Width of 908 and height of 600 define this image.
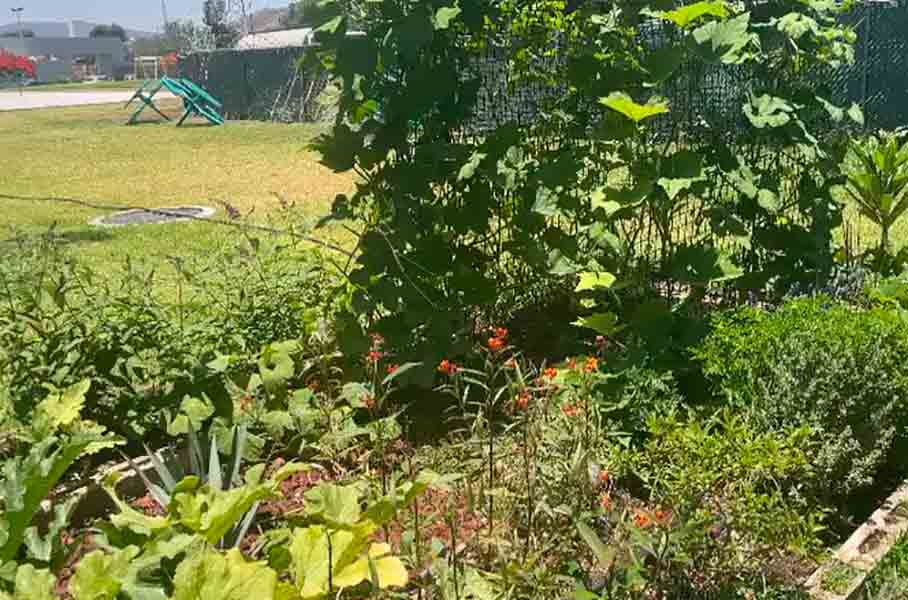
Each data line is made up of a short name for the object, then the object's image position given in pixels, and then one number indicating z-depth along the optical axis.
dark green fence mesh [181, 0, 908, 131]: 4.89
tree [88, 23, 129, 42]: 117.58
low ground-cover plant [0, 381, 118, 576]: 2.85
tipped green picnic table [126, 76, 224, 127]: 23.59
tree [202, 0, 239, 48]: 40.56
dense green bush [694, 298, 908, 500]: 3.57
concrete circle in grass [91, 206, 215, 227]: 9.62
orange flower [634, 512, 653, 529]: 2.90
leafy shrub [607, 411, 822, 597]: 2.93
